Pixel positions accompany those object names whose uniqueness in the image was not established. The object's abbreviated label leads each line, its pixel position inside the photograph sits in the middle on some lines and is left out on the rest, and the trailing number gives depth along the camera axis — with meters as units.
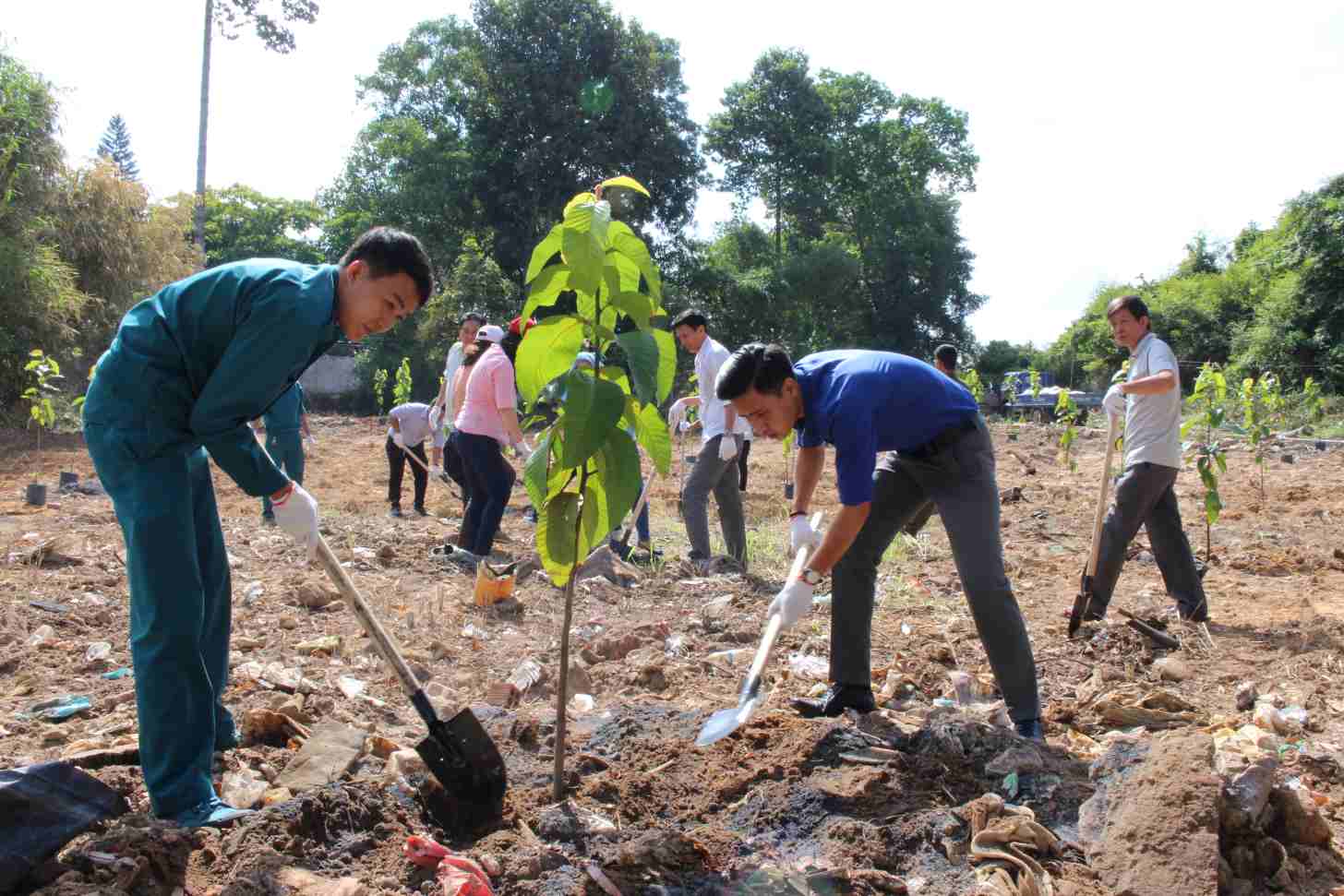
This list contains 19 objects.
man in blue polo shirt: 3.13
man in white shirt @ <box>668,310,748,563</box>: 6.62
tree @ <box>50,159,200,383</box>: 19.34
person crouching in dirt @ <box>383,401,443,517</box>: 8.82
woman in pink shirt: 6.38
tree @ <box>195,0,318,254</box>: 18.12
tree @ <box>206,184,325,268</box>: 40.81
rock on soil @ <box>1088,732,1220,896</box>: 2.33
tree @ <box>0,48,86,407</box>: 17.44
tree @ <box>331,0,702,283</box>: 28.33
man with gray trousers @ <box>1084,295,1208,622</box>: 5.19
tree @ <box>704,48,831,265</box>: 34.75
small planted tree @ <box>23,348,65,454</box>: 12.16
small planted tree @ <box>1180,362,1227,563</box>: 6.84
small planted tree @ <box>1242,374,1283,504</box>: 10.01
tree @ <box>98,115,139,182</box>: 60.78
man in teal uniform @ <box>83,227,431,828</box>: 2.61
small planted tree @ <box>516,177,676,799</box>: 2.67
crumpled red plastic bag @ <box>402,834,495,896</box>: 2.27
